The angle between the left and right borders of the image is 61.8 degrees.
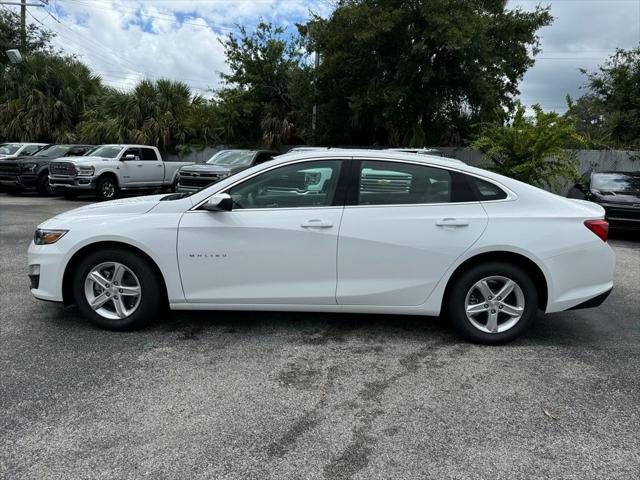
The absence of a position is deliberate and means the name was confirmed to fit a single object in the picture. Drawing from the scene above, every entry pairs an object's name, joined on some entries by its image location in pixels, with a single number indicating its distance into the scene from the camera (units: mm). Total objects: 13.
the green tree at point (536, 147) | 12305
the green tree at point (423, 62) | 14945
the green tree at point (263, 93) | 21719
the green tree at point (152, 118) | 23031
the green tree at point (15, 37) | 28800
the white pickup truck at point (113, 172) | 15695
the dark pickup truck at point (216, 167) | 14641
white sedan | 4316
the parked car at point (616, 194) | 10617
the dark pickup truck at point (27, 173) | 17141
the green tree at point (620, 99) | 15602
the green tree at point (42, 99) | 24797
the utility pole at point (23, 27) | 30047
